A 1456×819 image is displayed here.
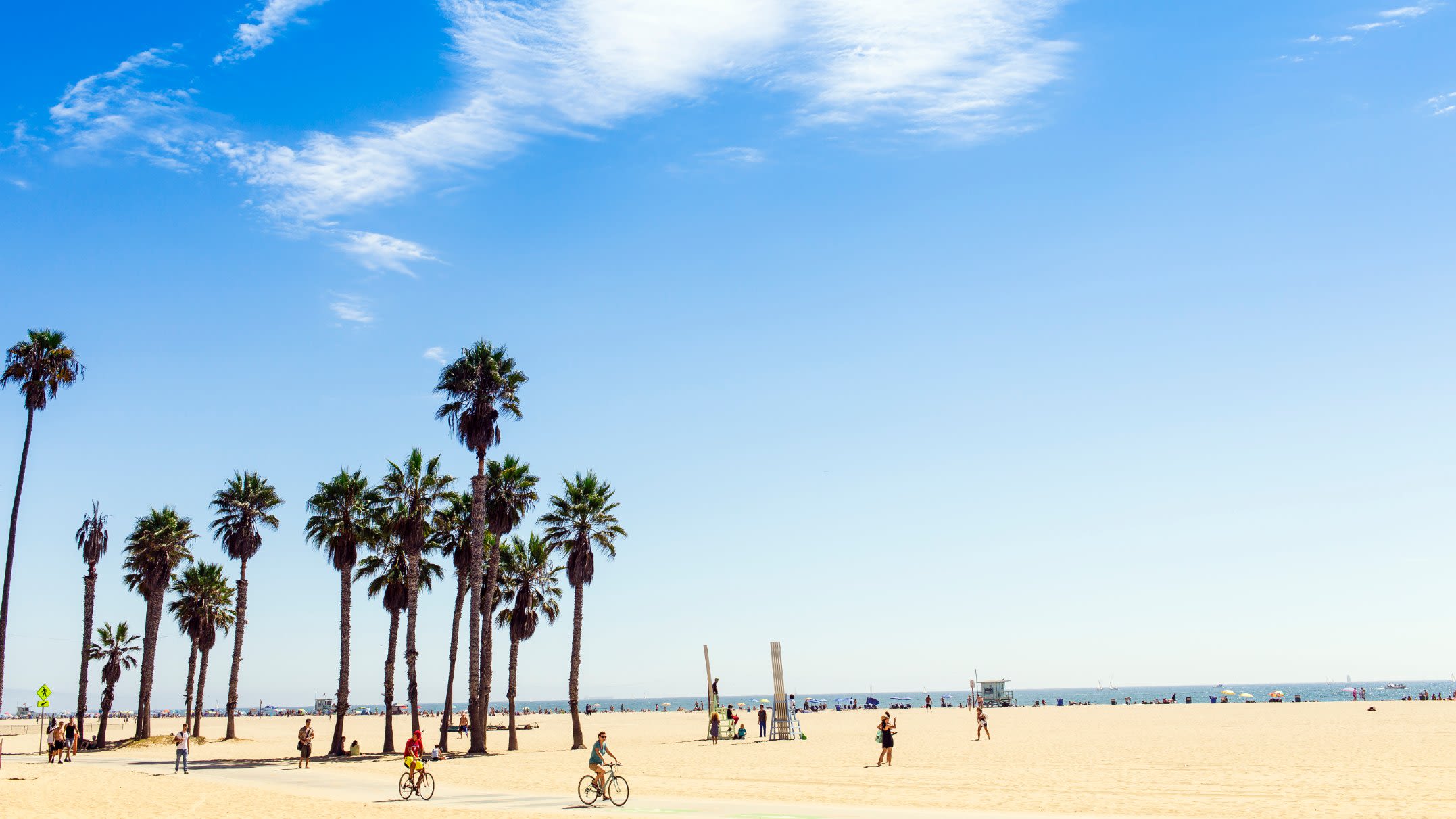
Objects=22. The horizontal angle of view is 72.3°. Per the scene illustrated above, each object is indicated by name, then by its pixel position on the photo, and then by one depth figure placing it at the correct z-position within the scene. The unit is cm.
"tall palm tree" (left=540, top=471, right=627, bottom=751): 4900
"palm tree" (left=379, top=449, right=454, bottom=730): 4422
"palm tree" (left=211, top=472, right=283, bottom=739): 5569
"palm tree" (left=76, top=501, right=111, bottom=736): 5909
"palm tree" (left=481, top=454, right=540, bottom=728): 4712
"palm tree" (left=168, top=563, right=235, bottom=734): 6606
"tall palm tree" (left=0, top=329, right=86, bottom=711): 4278
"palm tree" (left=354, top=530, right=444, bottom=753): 4831
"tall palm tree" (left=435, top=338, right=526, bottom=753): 4525
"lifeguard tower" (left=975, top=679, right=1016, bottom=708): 8628
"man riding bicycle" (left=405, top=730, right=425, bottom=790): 2711
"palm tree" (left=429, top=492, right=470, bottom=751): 4700
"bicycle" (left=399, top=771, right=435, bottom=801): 2706
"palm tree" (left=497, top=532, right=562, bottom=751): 5112
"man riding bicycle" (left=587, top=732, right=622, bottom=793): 2492
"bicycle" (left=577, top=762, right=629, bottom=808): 2484
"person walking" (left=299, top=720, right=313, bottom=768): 3831
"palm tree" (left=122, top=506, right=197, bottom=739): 5688
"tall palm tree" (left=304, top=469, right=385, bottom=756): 4634
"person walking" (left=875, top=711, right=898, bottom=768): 3350
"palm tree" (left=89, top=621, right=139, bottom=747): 7788
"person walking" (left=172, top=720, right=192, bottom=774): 3691
